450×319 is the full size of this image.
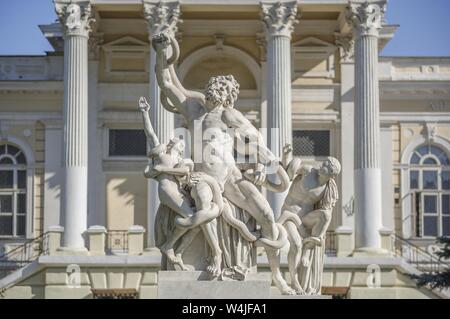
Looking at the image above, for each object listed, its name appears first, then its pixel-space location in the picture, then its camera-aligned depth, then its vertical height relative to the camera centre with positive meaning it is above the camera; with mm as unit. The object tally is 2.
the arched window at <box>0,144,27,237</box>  38031 +478
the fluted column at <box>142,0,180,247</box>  34219 +5085
